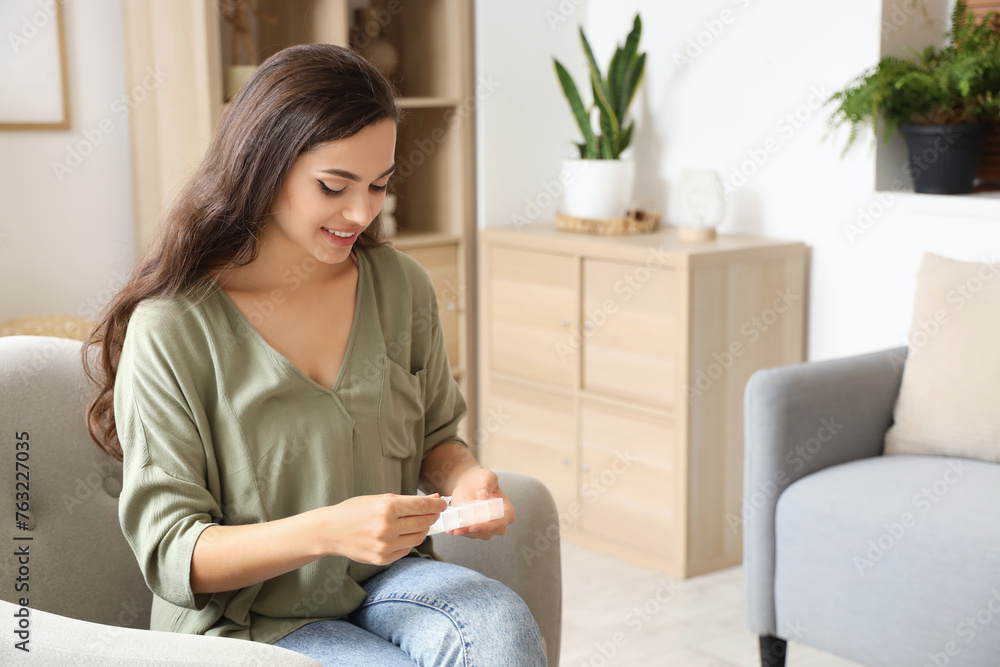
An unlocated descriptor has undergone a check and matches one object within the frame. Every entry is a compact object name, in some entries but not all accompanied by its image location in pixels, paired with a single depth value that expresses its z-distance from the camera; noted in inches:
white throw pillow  86.0
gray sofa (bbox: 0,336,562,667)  53.4
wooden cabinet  109.6
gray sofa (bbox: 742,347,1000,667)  75.1
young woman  47.3
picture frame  106.0
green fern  101.3
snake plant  123.6
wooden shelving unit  108.4
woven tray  121.3
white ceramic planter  123.2
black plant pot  103.5
